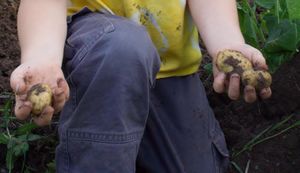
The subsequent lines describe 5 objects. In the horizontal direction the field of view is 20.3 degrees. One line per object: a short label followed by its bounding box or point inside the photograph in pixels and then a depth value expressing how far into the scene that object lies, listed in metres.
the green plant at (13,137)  1.53
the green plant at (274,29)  1.61
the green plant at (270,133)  1.58
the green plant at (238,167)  1.54
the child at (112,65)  1.23
